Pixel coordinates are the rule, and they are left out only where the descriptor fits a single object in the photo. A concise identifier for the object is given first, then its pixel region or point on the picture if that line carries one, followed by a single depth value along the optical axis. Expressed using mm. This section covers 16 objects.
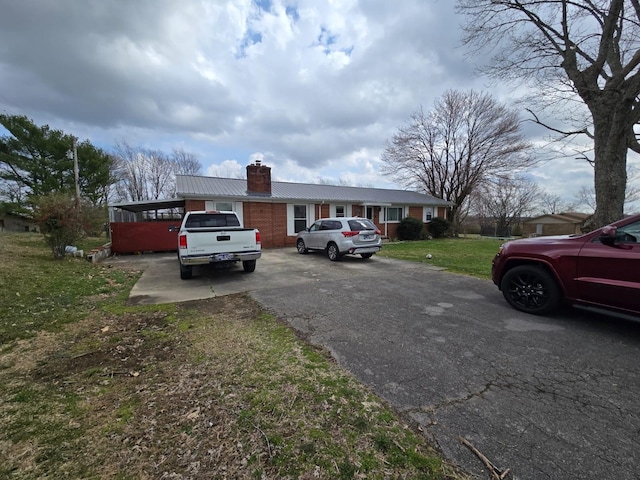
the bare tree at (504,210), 37312
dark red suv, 3506
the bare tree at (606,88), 6777
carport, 12781
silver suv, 10008
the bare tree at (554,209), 46762
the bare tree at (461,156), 21891
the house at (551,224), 37094
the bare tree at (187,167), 34125
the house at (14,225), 29936
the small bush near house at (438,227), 21750
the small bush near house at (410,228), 19781
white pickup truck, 6703
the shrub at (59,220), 8680
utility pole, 17297
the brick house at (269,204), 13328
